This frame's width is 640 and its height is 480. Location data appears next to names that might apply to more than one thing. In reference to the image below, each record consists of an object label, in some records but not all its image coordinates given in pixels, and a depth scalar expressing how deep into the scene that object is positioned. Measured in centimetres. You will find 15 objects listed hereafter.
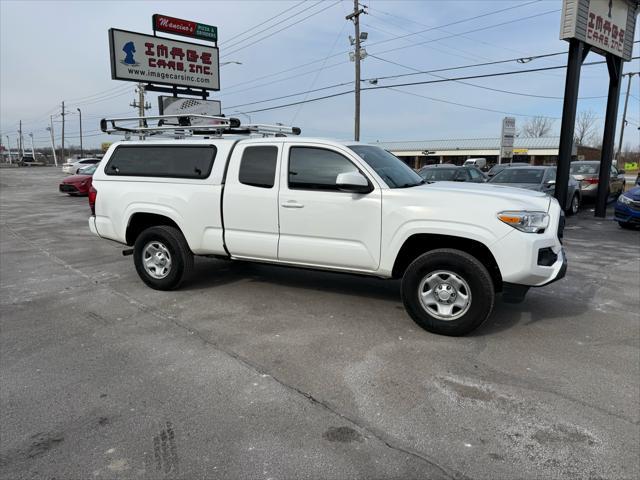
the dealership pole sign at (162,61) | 1708
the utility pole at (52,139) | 8293
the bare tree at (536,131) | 8969
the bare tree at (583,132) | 8356
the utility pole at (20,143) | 11484
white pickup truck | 427
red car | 2042
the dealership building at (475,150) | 6041
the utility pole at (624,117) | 5269
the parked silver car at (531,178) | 1211
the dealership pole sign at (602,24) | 1181
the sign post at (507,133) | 2255
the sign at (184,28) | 1816
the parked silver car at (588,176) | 1562
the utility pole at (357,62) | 2586
